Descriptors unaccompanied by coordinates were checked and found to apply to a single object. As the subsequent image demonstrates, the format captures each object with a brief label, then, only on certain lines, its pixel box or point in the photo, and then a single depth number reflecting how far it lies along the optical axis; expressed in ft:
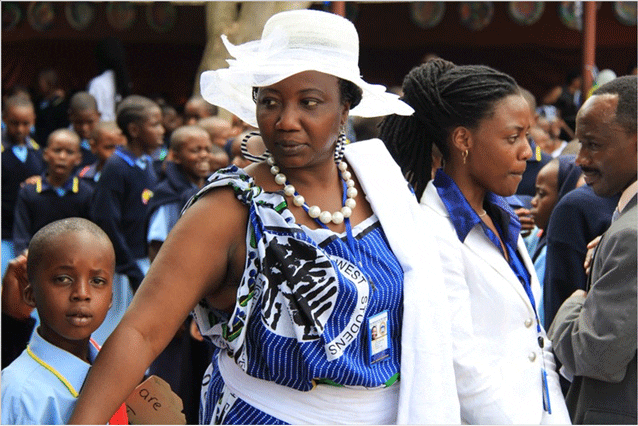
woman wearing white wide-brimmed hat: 12.89
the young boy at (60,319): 13.67
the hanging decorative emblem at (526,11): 91.88
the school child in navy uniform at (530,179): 31.94
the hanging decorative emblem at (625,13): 91.30
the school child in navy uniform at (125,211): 36.92
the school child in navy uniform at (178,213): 34.14
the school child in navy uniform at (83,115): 55.58
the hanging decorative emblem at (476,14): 93.66
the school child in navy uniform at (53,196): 38.16
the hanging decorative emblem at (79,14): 92.06
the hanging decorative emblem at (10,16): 90.56
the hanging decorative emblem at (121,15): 92.11
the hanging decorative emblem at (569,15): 90.56
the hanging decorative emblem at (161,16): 93.14
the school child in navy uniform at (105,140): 44.56
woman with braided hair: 15.57
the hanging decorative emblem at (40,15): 91.70
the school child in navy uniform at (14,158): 42.91
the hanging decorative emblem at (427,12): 93.98
